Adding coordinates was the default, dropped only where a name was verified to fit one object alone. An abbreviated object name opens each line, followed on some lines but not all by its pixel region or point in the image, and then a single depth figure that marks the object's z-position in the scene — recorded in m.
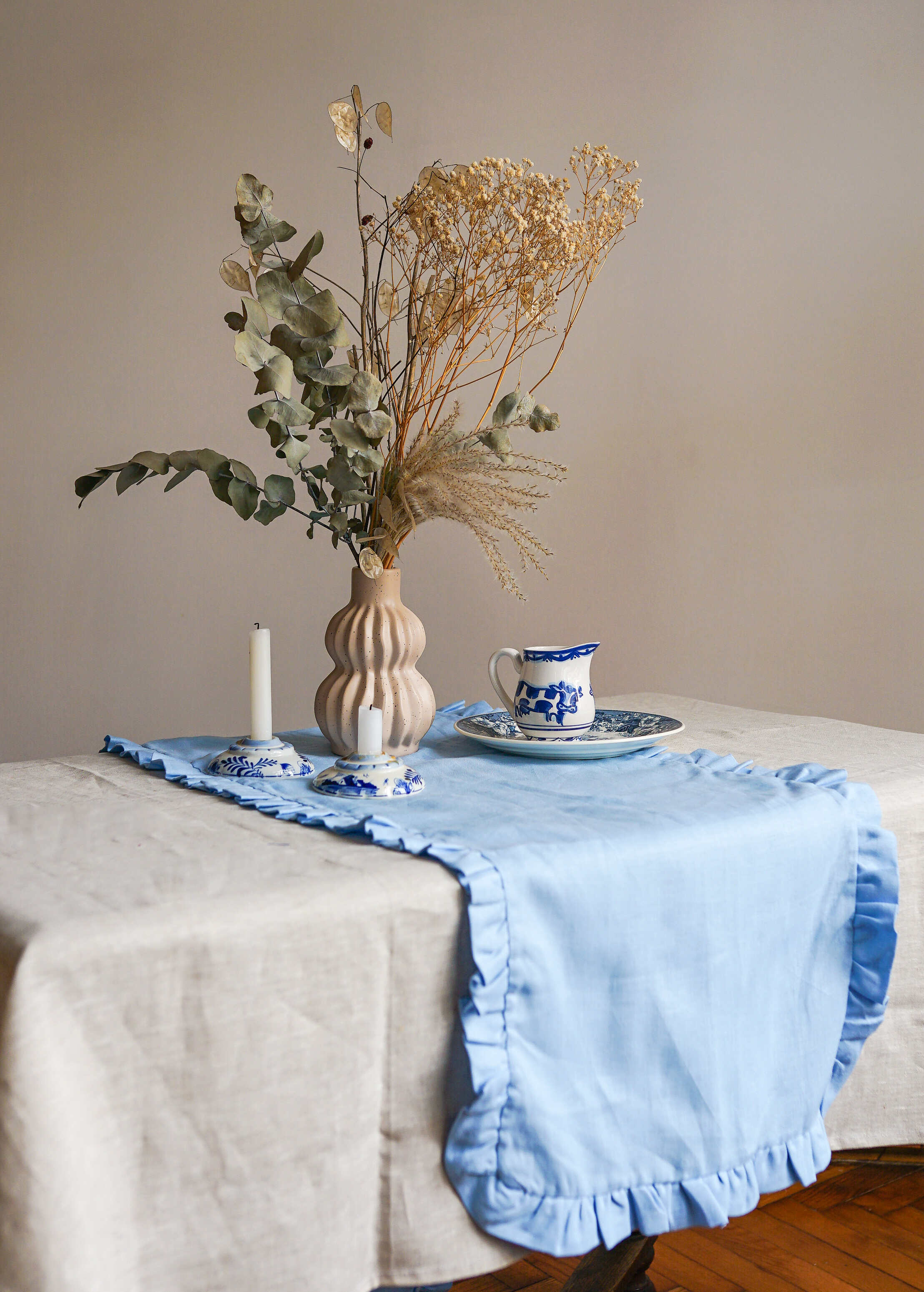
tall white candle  1.10
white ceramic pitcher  1.18
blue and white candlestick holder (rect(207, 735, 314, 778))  1.07
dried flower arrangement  1.10
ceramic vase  1.17
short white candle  1.00
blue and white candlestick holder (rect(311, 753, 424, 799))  0.98
